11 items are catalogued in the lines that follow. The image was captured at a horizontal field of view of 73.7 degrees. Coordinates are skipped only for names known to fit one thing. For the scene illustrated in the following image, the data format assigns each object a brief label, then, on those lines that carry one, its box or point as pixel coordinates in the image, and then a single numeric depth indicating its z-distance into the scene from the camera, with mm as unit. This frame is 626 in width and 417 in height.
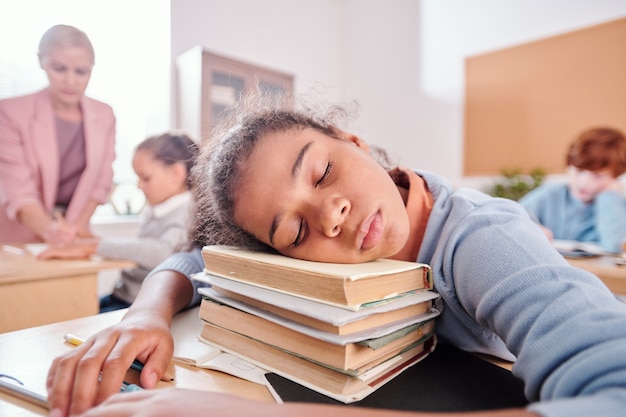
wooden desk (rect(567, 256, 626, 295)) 1101
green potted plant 2906
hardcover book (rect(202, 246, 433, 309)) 374
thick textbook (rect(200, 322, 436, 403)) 380
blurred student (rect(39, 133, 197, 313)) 833
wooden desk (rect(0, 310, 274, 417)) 373
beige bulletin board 2693
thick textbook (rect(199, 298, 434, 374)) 374
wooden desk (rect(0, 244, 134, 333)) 635
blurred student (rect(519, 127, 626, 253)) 2121
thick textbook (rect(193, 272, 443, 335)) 367
